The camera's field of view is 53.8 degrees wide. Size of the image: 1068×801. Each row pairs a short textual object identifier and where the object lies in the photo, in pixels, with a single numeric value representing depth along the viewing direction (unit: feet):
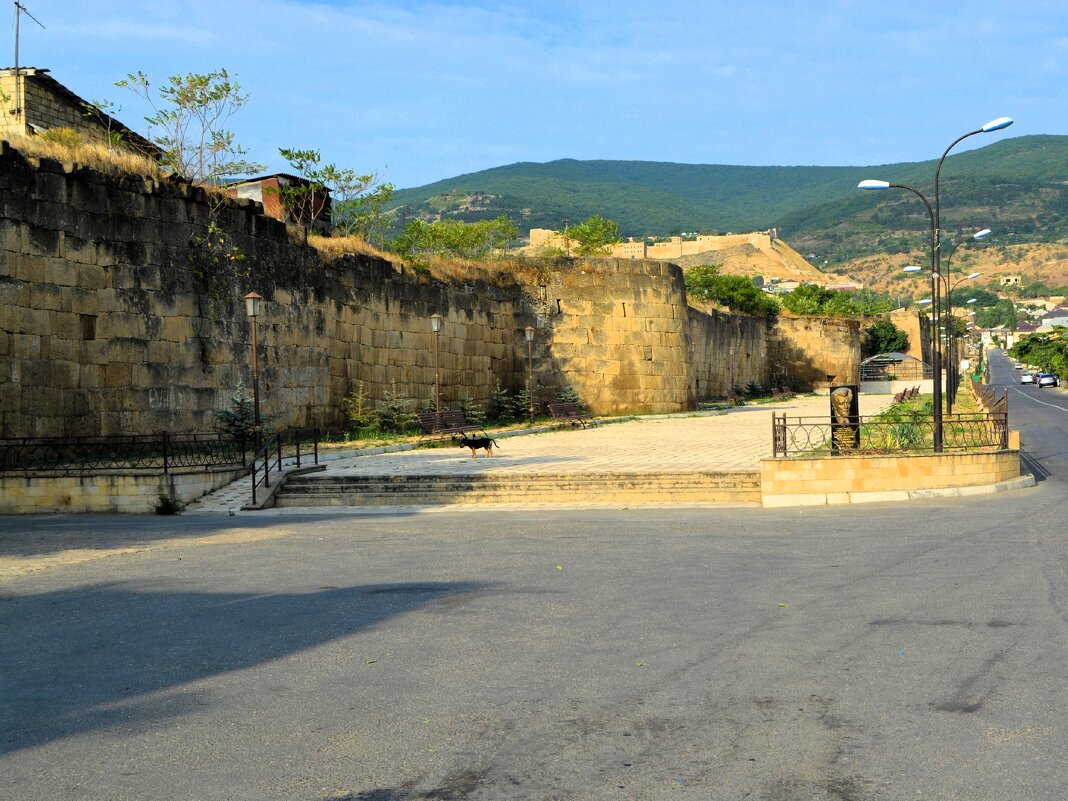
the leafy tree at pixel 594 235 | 208.74
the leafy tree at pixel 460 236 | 170.38
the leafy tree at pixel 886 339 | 294.46
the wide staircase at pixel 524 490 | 57.88
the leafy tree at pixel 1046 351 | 273.17
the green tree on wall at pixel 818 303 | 274.36
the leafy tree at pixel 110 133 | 78.15
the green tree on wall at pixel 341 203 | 127.75
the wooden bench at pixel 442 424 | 91.20
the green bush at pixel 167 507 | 55.42
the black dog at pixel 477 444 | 73.82
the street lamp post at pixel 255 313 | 65.87
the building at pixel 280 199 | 125.80
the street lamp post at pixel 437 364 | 95.76
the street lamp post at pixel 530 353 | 107.71
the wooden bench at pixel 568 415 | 109.50
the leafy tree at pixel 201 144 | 77.97
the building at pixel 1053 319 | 608.51
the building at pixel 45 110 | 101.65
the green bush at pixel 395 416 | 95.30
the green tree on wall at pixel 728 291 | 236.47
